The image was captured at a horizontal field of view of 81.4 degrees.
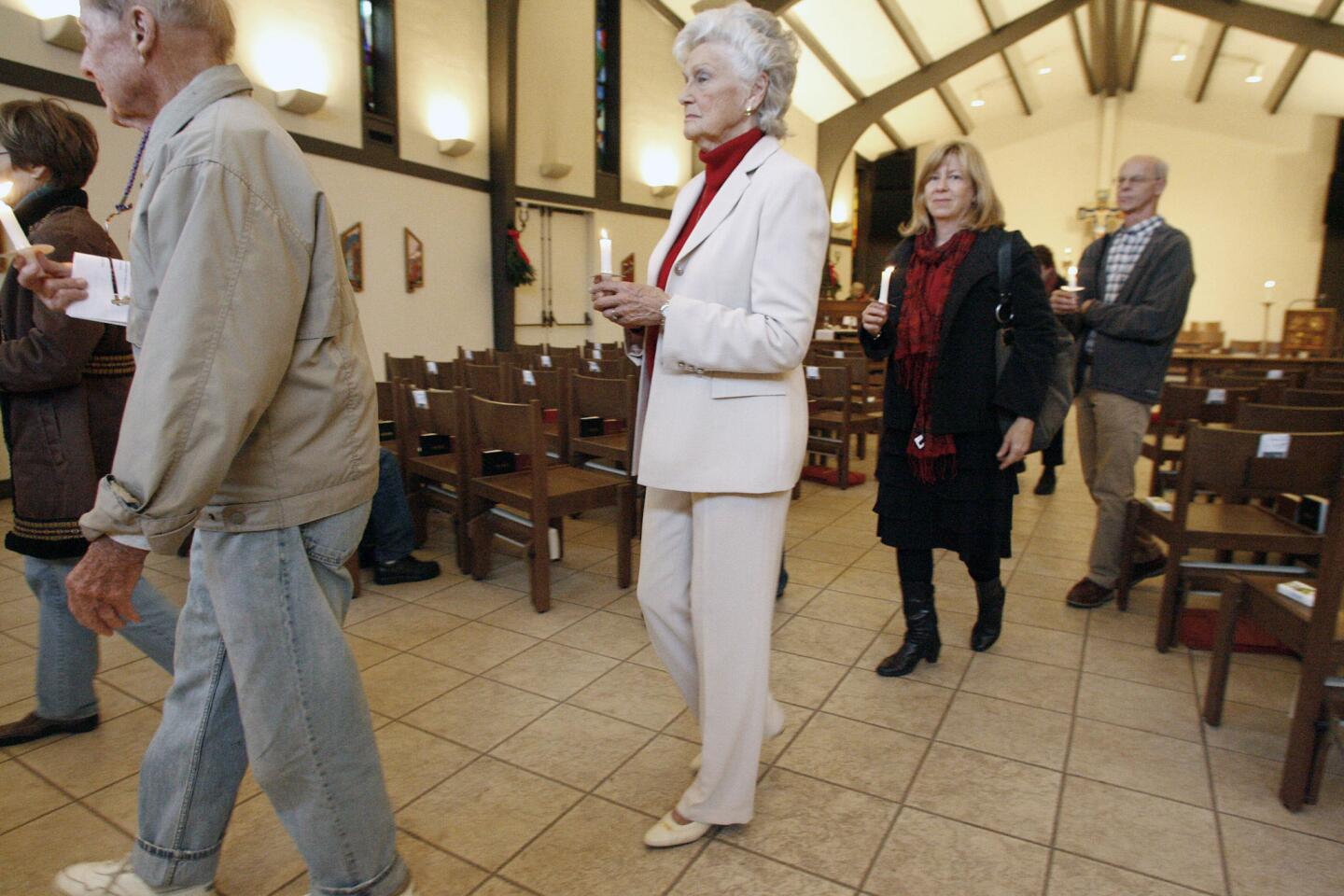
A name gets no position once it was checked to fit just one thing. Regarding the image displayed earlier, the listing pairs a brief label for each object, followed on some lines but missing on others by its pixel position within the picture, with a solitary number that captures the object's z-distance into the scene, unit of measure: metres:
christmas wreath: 8.84
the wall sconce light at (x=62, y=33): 4.81
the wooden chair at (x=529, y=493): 2.86
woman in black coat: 2.13
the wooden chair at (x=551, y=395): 3.69
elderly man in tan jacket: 0.98
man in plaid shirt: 2.75
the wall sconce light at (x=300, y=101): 6.47
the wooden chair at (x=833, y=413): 4.75
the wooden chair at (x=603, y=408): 3.33
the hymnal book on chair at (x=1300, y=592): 1.79
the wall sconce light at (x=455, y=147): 8.11
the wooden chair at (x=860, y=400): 5.33
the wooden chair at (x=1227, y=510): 2.14
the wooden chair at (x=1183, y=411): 3.56
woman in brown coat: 1.67
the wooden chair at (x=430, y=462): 3.21
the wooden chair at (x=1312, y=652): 1.62
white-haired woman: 1.34
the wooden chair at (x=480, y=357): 5.53
